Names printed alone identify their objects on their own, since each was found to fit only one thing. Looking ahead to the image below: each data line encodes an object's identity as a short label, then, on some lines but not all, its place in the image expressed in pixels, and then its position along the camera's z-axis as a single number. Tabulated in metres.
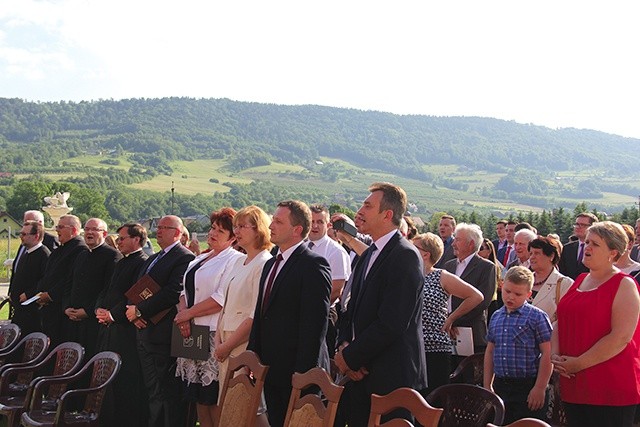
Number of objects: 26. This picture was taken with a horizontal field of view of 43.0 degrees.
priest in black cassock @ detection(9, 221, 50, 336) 9.40
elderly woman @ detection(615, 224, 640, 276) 6.89
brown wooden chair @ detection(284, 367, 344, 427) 3.76
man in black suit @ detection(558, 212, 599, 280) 8.75
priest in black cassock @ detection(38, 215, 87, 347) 8.46
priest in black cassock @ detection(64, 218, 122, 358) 7.88
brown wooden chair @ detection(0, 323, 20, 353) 7.81
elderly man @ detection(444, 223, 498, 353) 6.68
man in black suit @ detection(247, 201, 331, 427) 4.98
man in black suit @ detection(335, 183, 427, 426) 4.53
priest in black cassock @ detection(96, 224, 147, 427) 7.12
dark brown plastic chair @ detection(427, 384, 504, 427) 4.18
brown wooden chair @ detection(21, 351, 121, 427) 5.80
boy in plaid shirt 5.12
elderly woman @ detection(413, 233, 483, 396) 5.84
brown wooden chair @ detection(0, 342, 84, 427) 6.35
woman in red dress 4.55
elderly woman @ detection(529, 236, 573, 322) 6.07
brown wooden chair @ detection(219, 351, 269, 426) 4.36
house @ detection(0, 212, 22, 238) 46.92
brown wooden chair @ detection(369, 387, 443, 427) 3.39
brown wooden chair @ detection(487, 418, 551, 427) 2.96
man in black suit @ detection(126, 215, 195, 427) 6.59
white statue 18.41
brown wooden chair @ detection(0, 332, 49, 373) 7.30
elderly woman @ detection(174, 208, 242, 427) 6.18
